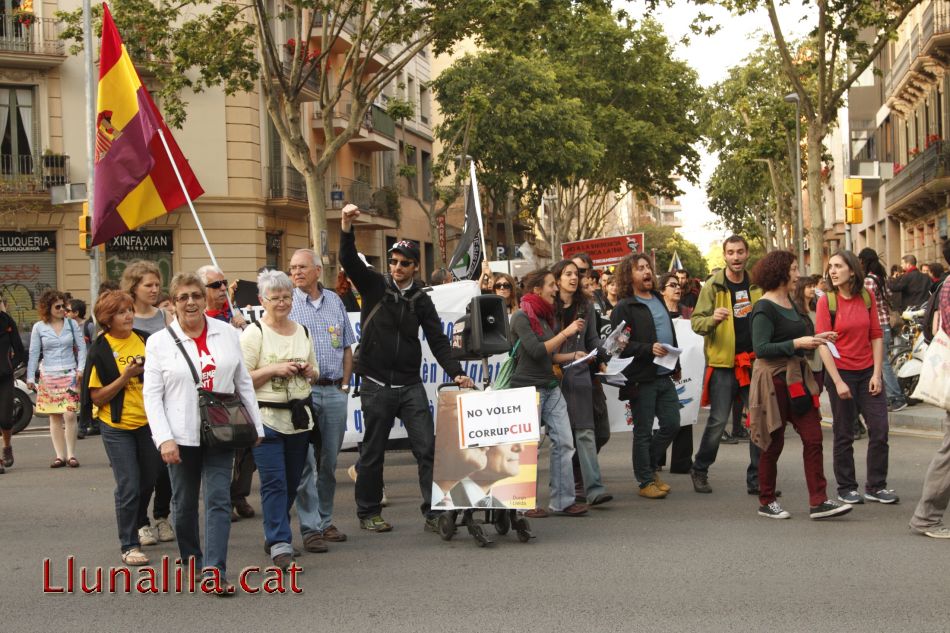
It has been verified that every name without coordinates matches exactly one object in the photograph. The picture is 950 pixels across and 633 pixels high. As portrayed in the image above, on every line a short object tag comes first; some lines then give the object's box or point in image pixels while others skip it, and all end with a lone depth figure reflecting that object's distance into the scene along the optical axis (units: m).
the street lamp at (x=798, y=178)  40.16
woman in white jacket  6.27
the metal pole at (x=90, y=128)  21.53
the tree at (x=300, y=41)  20.20
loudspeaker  8.09
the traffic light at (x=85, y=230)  21.16
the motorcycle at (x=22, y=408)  15.12
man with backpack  7.91
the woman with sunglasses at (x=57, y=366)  12.13
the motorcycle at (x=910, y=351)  13.34
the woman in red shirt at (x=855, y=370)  8.64
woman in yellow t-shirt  7.20
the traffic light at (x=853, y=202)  21.94
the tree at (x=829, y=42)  19.30
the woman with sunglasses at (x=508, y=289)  12.19
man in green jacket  9.34
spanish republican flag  12.52
